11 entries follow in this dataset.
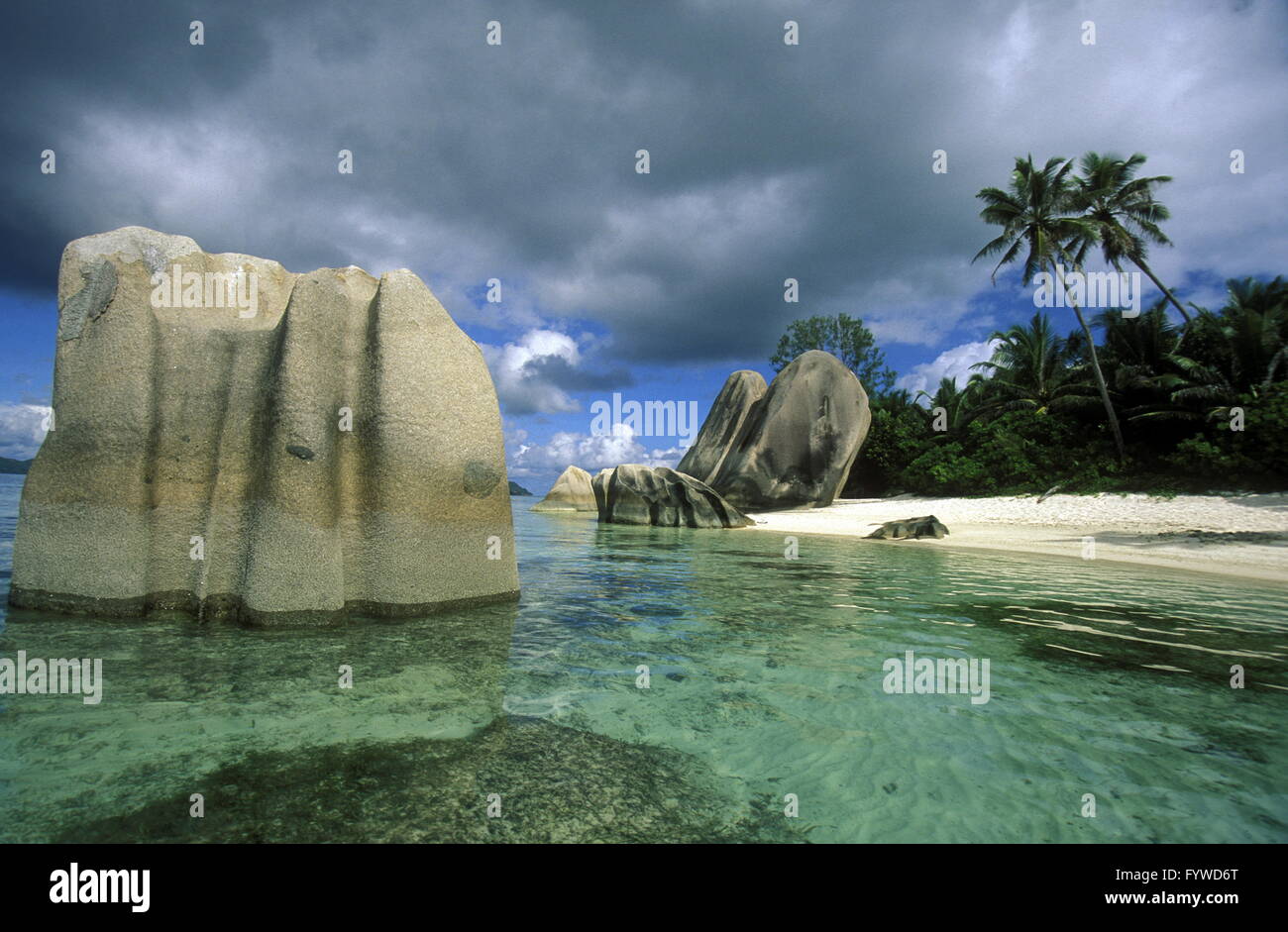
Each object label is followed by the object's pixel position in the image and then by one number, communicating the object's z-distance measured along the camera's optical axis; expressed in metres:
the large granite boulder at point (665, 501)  21.81
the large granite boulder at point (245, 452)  5.10
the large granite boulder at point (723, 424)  31.67
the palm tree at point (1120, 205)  24.31
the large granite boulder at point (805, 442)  26.19
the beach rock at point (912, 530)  17.09
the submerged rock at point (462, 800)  2.12
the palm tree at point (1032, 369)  28.61
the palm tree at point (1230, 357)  18.75
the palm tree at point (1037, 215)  25.08
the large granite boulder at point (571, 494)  36.56
